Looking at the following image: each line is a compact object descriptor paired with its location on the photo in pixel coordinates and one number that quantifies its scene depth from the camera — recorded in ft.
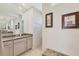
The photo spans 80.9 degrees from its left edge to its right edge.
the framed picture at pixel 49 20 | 4.43
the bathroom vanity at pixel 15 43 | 4.00
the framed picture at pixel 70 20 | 3.28
